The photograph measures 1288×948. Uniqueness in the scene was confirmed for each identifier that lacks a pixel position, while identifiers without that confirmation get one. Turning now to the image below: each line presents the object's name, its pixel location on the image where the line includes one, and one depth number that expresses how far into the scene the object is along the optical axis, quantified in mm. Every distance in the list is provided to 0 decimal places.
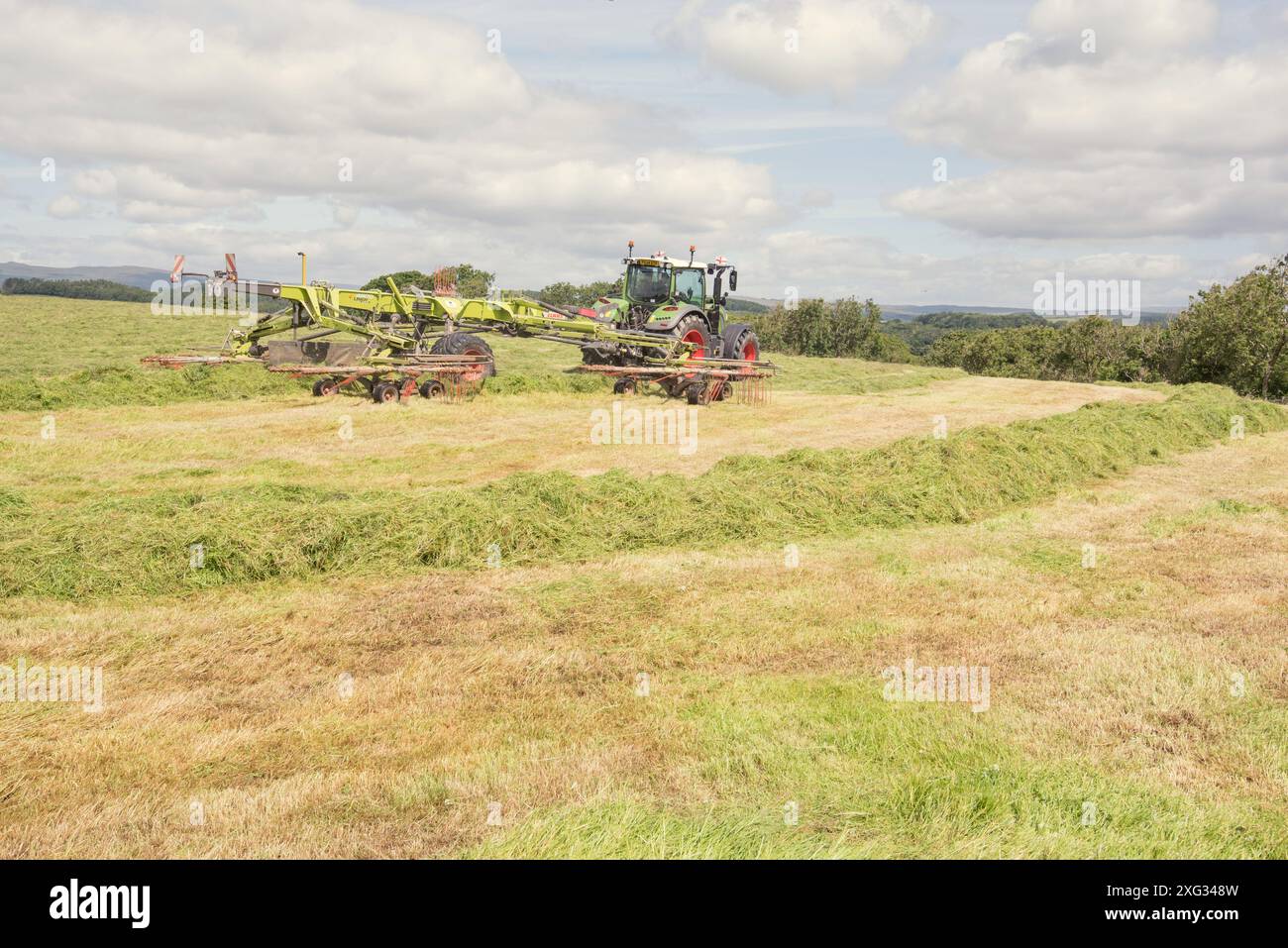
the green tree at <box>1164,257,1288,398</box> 34531
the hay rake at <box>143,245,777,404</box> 16641
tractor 19156
